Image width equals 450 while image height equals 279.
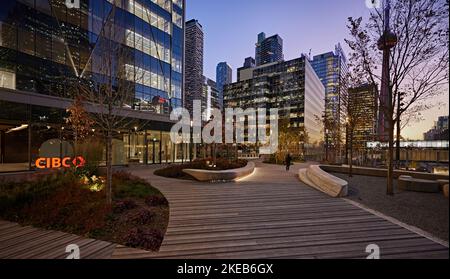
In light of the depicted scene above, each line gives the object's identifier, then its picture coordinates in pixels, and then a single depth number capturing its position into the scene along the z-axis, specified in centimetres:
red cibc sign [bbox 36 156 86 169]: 1594
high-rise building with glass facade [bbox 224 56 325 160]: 10856
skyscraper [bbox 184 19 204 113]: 15958
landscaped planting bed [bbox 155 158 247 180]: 1509
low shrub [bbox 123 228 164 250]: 453
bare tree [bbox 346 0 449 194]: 841
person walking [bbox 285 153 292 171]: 1943
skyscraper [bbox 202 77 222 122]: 18611
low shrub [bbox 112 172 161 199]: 863
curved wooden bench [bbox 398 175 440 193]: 874
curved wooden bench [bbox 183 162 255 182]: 1266
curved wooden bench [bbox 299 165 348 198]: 886
